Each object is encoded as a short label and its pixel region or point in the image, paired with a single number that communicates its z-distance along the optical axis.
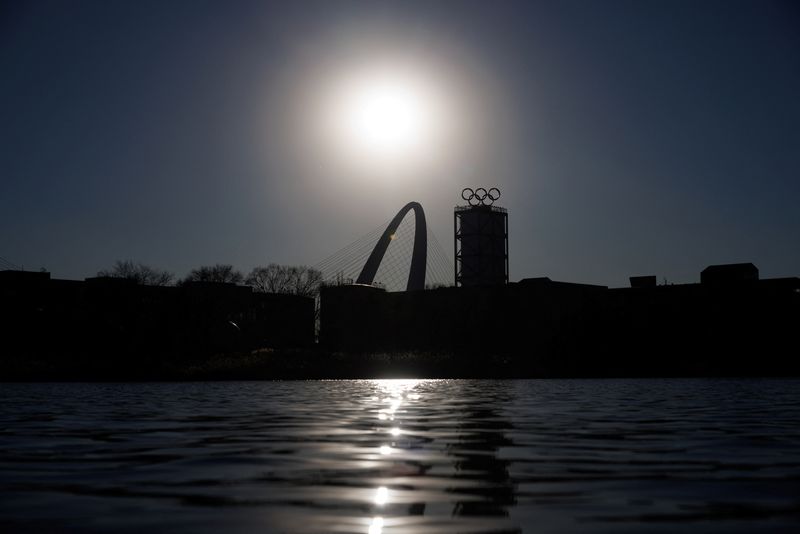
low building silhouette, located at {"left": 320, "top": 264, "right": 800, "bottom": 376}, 103.31
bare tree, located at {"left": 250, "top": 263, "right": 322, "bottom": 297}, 160.25
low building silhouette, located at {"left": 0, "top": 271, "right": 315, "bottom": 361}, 105.62
